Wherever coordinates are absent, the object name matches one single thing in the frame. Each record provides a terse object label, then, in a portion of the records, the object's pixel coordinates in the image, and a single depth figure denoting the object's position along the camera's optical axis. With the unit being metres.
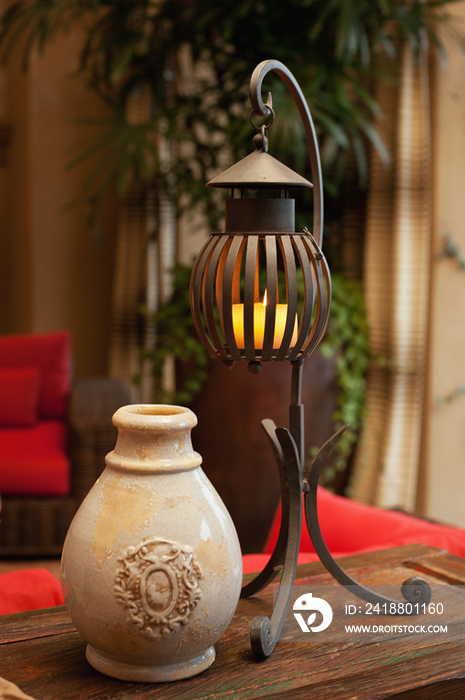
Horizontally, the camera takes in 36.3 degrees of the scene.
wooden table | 0.79
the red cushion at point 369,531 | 1.36
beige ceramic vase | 0.77
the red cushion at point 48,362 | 3.05
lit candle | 0.96
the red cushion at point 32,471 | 2.60
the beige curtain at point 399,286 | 2.69
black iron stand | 1.01
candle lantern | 0.91
